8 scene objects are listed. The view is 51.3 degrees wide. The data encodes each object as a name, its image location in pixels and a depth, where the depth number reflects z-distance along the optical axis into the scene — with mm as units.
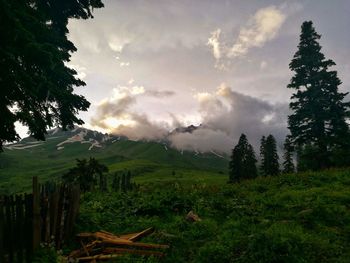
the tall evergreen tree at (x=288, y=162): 84225
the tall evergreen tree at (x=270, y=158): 77375
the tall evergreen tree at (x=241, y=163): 69494
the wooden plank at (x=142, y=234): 11541
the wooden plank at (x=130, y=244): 10719
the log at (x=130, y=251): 10288
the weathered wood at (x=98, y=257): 10191
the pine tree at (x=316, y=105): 35562
